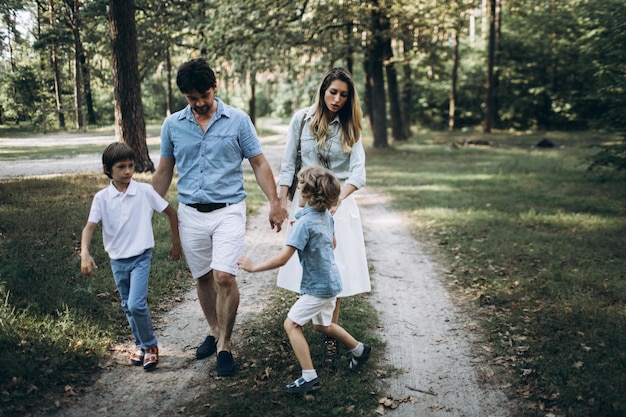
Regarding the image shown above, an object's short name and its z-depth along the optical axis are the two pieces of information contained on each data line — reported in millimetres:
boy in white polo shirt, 4078
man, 4109
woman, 4285
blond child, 3723
